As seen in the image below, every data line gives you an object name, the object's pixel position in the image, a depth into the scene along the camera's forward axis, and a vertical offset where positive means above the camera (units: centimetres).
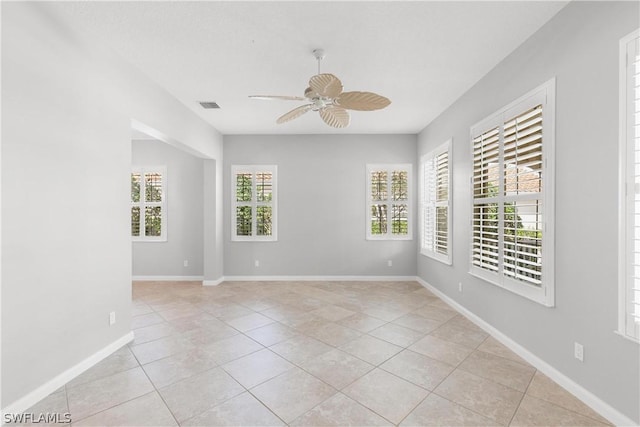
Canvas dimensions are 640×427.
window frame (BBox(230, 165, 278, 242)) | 586 +17
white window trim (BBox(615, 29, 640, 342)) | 176 +12
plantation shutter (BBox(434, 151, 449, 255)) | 447 +17
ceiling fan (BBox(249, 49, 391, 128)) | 238 +101
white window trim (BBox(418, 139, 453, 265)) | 429 +15
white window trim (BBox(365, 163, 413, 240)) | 583 +23
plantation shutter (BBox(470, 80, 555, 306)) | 240 +16
